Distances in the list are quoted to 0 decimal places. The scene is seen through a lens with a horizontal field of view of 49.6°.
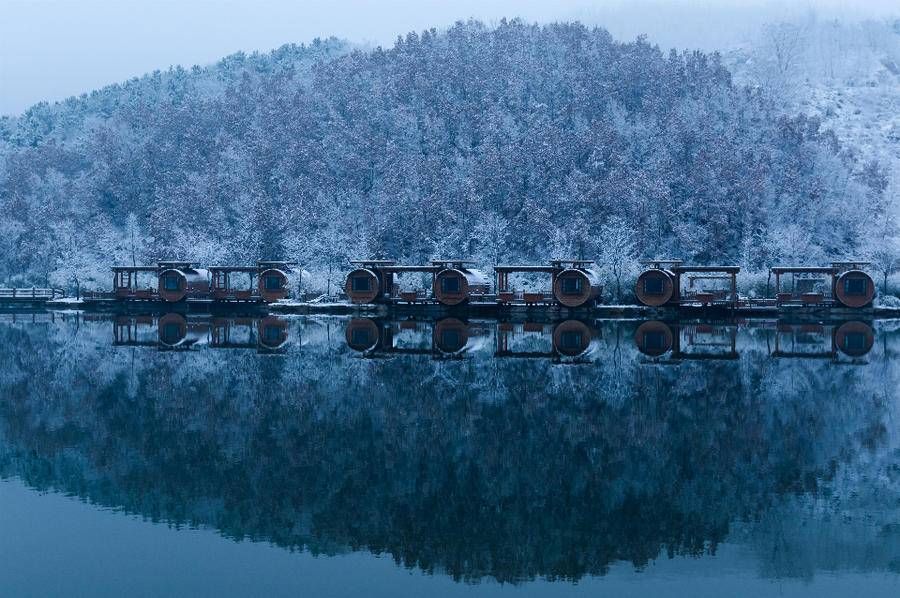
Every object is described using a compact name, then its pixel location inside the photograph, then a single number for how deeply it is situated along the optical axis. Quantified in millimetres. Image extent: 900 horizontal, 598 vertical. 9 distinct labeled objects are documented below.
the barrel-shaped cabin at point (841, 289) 54469
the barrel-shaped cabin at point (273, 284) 63094
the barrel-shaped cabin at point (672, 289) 54969
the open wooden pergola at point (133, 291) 64375
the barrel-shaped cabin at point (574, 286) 54678
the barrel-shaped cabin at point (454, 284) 56594
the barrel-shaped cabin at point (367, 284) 58594
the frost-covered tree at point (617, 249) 64788
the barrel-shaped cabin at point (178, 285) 63594
